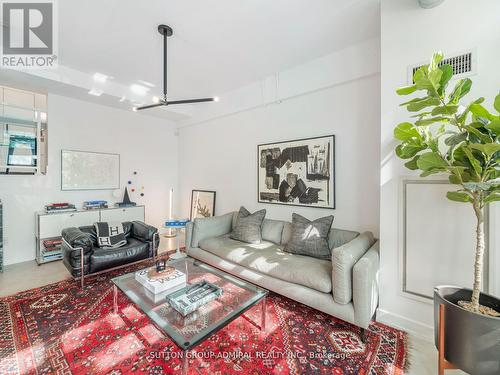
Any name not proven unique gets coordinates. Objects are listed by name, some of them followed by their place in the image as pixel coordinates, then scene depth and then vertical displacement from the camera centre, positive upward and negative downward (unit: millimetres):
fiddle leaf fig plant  1264 +275
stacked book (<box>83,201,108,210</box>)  3902 -349
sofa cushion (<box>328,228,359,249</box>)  2605 -611
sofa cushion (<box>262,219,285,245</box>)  3162 -656
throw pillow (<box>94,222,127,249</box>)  3117 -739
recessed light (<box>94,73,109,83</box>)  3465 +1807
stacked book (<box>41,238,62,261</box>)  3389 -1034
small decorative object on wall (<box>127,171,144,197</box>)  4614 -14
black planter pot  1187 -887
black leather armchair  2664 -887
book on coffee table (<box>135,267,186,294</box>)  1914 -881
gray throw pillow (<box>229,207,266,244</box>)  3114 -624
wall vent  1692 +1010
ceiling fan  2367 +1739
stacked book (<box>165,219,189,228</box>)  3611 -637
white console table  3365 -588
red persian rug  1549 -1301
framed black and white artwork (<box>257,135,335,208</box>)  2941 +227
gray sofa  1832 -852
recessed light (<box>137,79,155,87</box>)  3693 +1828
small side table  3595 -654
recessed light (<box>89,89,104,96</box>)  3565 +1594
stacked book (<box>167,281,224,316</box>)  1657 -923
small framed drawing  4547 -366
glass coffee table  1424 -964
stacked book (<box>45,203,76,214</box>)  3516 -365
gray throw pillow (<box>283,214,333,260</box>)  2512 -626
